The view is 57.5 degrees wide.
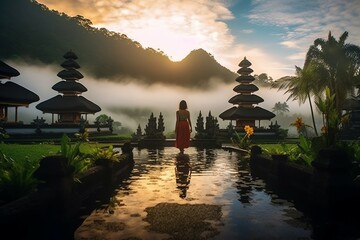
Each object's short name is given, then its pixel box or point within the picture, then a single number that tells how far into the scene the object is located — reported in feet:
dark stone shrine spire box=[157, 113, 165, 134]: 85.87
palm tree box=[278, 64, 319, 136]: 94.99
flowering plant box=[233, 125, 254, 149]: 63.54
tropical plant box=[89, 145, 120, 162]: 28.94
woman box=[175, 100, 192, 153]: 47.91
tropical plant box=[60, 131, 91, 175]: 20.84
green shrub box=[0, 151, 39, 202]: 17.37
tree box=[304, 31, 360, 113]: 110.73
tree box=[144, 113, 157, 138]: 83.59
